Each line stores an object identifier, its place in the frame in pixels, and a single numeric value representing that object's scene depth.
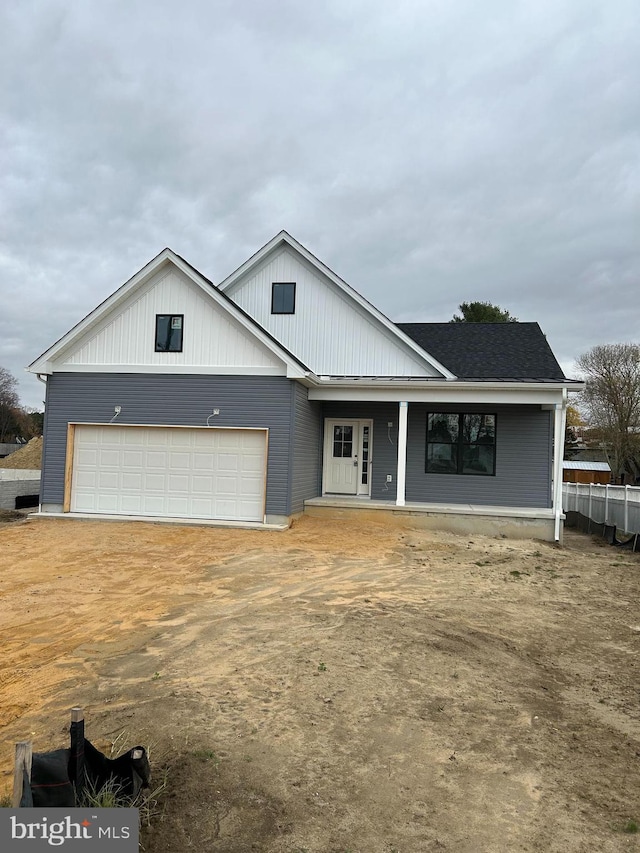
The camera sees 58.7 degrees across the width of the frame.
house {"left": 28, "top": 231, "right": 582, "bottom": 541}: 12.94
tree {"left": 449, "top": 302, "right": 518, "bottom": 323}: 36.09
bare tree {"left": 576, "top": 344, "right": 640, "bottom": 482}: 41.28
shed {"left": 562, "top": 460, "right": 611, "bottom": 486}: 38.41
